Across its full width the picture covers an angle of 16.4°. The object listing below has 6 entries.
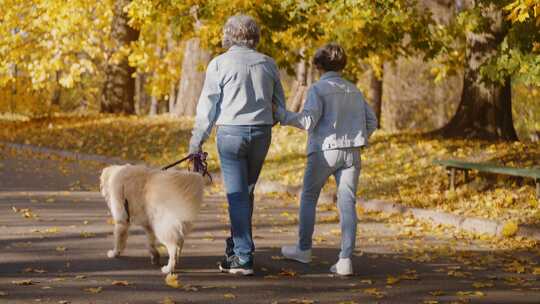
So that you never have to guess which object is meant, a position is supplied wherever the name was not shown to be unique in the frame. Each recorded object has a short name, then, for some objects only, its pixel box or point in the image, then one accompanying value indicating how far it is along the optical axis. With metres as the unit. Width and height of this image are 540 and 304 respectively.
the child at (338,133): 14.93
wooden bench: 22.98
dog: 13.91
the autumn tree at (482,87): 31.31
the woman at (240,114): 14.05
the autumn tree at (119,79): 53.78
